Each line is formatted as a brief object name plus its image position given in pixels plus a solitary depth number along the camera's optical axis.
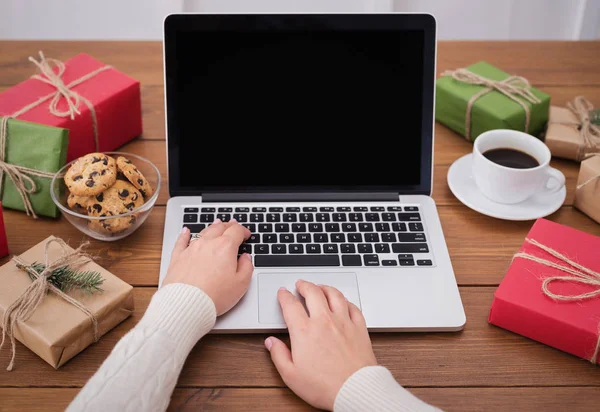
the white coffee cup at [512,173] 1.02
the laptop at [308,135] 0.98
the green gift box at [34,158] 1.00
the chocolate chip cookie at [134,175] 0.98
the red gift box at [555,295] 0.82
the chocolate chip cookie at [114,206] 0.96
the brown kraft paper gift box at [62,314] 0.79
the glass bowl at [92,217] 0.96
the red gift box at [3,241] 0.94
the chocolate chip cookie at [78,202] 0.96
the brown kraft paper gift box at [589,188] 1.03
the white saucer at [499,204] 1.05
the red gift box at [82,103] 1.07
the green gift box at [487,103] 1.16
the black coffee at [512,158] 1.08
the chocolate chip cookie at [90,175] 0.95
